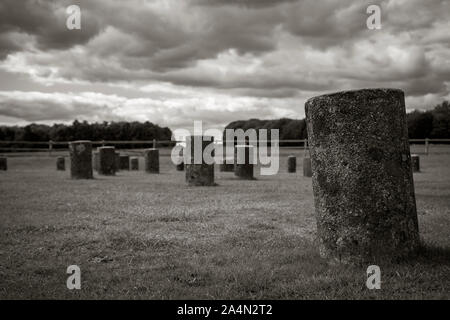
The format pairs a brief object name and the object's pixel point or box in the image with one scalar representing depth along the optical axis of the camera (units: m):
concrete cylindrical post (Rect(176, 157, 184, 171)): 25.03
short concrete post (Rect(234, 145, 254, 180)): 17.23
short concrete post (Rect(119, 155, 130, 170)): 25.78
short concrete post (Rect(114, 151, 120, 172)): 25.55
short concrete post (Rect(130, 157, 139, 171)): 25.61
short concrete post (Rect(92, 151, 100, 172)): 23.71
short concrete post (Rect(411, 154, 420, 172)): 21.75
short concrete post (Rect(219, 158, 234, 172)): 23.34
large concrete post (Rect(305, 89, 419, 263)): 4.25
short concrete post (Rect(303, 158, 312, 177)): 19.06
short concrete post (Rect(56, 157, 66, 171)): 25.19
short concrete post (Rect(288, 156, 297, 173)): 23.56
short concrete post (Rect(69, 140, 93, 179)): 16.09
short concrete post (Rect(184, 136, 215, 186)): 13.60
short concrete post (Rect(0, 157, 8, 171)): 24.67
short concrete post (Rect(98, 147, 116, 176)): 19.16
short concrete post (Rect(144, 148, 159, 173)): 21.55
